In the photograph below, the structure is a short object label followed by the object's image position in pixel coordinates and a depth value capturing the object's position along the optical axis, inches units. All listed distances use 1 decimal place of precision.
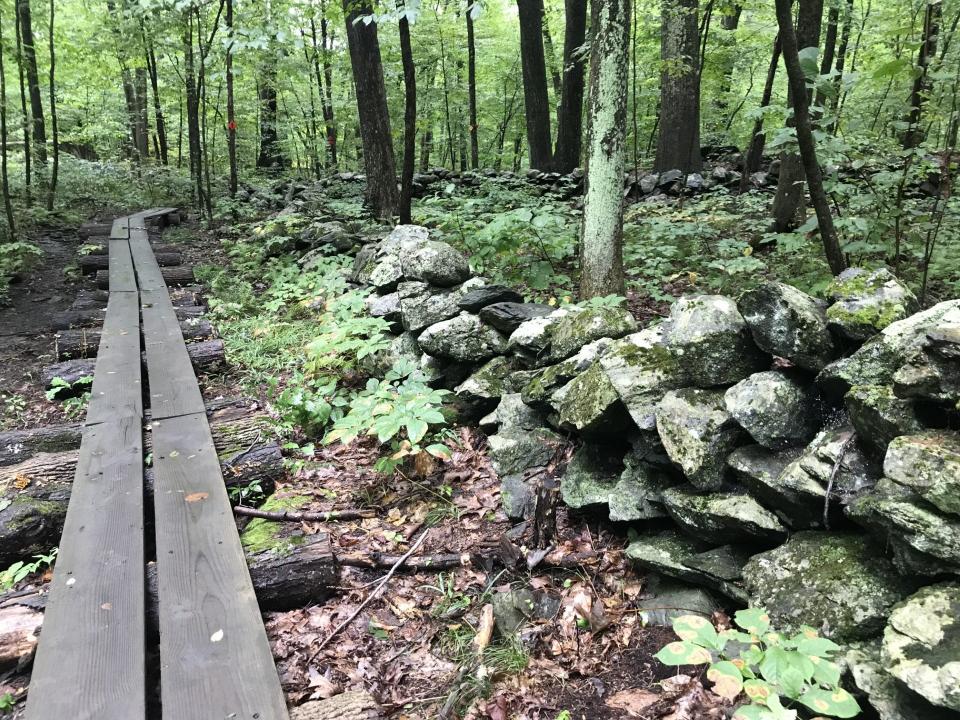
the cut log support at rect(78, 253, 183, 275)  354.9
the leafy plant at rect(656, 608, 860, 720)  67.7
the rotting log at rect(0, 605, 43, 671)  98.6
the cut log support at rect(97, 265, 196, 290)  325.1
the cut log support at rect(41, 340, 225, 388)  210.8
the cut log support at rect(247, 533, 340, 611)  114.2
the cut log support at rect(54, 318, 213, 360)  230.7
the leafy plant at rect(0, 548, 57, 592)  119.2
